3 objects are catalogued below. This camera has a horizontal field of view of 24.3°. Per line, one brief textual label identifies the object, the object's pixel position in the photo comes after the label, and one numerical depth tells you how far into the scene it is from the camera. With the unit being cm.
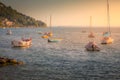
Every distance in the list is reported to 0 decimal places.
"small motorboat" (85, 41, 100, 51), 8981
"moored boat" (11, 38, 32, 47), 10292
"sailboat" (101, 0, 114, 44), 12094
